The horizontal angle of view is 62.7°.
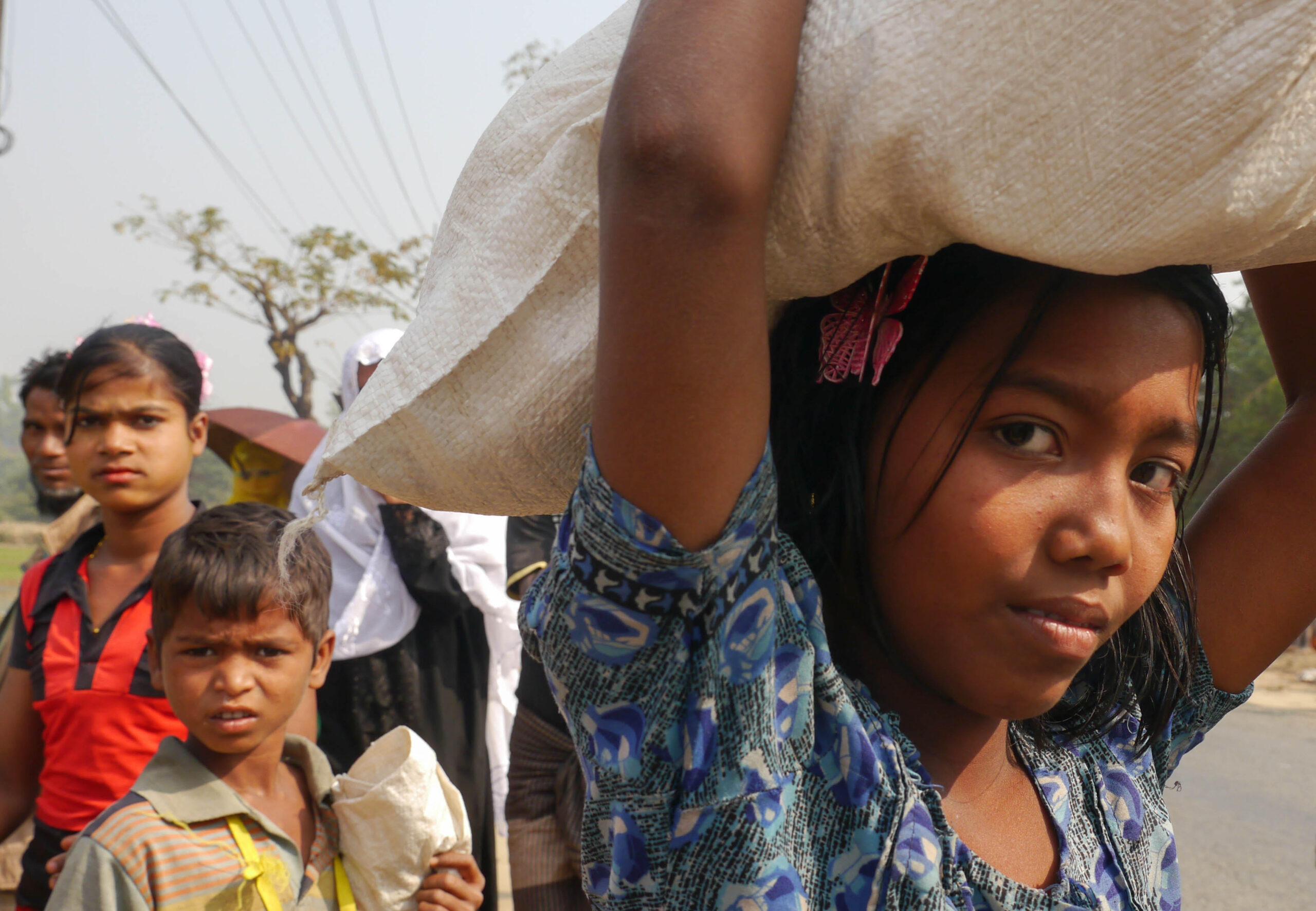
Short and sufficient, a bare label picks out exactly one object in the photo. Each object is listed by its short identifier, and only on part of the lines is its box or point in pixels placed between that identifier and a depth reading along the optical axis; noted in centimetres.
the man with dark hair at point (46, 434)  417
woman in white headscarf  321
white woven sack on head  71
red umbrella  507
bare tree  1353
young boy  183
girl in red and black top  237
